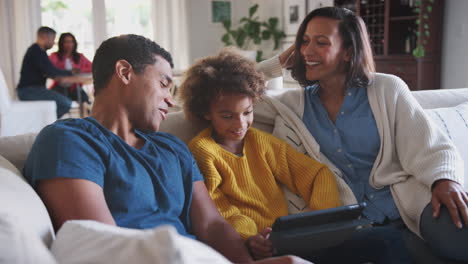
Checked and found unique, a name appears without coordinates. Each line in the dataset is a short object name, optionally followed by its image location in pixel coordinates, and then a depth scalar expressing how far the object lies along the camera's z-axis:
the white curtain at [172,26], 6.91
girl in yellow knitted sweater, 1.42
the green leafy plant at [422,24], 4.36
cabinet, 4.59
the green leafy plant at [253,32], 6.84
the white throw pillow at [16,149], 1.21
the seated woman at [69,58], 5.52
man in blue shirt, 0.96
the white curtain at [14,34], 6.10
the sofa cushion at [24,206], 0.76
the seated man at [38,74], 4.70
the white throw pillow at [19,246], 0.63
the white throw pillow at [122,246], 0.55
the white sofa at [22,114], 3.86
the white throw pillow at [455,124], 1.74
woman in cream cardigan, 1.48
